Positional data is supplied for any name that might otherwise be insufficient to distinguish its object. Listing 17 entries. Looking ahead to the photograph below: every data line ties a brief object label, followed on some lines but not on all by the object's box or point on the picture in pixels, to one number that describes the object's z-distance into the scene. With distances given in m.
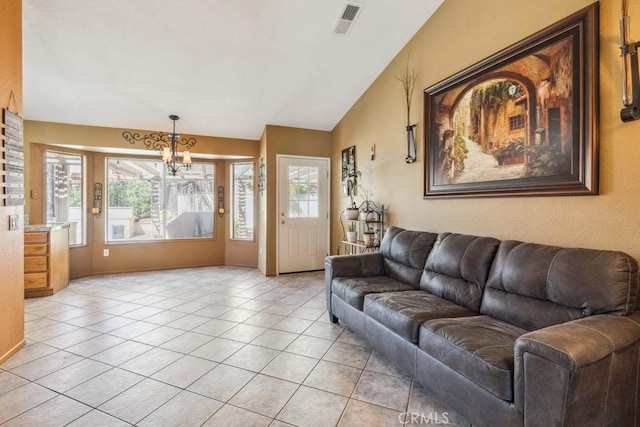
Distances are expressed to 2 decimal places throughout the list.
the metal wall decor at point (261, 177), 5.20
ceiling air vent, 2.97
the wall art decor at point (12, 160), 2.33
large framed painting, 1.88
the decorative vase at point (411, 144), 3.38
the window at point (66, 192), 4.80
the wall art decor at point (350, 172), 4.72
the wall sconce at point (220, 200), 6.07
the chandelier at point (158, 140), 5.06
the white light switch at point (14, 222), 2.42
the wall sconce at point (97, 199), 5.29
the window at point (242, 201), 5.97
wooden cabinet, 3.91
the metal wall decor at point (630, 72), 1.62
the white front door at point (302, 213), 5.17
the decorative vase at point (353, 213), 4.38
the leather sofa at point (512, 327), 1.21
